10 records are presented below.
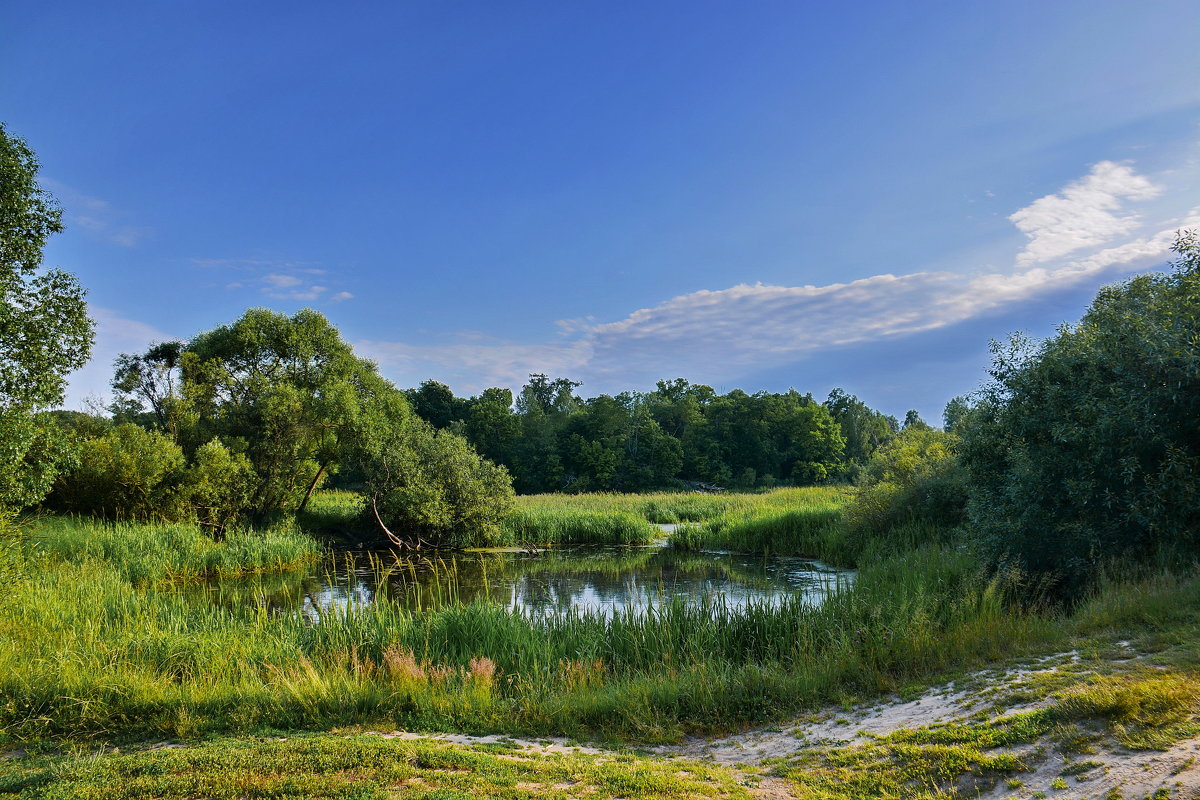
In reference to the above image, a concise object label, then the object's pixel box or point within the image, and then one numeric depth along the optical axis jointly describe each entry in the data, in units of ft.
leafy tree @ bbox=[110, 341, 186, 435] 94.48
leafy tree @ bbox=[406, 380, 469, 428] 270.67
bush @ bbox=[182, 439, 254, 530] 83.35
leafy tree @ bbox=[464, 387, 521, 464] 257.75
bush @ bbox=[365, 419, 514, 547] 92.38
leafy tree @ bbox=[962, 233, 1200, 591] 32.65
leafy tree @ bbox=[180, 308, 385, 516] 96.53
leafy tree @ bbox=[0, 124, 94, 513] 38.65
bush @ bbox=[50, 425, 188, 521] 76.18
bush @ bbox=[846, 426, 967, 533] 62.69
